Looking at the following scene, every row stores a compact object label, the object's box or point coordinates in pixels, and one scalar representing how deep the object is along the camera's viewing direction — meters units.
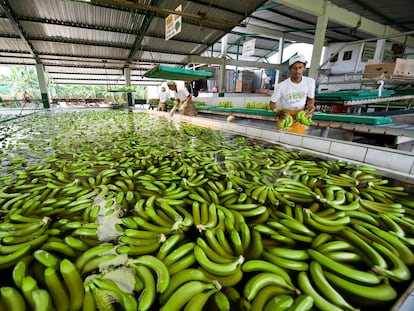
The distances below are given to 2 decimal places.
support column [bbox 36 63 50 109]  13.05
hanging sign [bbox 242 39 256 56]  9.77
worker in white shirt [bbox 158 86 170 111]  10.40
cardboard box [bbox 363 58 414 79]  4.17
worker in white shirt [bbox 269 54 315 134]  3.49
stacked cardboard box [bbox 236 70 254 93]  17.11
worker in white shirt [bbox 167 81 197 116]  7.47
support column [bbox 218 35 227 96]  12.18
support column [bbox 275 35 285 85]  13.56
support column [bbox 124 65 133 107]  14.85
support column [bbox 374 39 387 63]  10.70
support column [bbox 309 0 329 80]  7.41
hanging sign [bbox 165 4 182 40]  5.93
